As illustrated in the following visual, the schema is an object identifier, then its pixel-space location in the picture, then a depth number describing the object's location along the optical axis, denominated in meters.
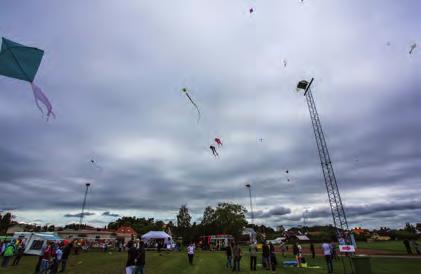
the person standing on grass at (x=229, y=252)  22.09
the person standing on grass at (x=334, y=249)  28.34
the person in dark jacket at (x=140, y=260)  12.38
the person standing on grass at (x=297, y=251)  23.65
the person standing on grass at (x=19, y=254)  23.79
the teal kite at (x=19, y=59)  9.15
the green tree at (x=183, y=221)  95.07
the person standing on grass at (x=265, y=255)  21.03
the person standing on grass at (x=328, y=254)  19.25
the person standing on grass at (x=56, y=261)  16.92
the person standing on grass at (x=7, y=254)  21.12
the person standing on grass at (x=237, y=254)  20.30
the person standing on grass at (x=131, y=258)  11.72
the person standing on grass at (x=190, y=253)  24.68
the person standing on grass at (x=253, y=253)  19.86
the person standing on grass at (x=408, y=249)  33.71
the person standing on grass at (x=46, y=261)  15.78
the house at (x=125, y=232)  92.77
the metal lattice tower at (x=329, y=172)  25.59
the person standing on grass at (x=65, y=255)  19.58
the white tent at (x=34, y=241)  36.42
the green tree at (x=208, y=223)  84.88
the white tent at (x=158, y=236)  51.16
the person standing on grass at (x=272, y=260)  20.28
